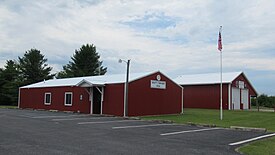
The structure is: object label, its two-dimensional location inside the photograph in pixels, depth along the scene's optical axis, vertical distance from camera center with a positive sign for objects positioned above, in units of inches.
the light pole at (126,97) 949.2 +2.7
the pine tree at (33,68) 2260.1 +214.5
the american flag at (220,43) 853.2 +151.4
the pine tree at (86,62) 2478.1 +280.5
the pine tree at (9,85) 1947.6 +73.8
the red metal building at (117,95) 983.0 +9.9
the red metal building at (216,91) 1344.7 +37.2
